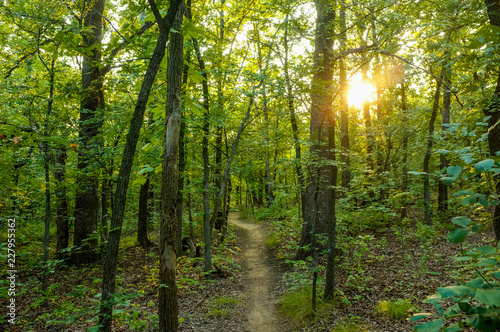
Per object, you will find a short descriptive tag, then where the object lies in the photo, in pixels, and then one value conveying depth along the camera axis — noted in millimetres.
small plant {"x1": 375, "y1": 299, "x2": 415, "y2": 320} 4832
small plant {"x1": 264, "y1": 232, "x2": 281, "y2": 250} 12241
